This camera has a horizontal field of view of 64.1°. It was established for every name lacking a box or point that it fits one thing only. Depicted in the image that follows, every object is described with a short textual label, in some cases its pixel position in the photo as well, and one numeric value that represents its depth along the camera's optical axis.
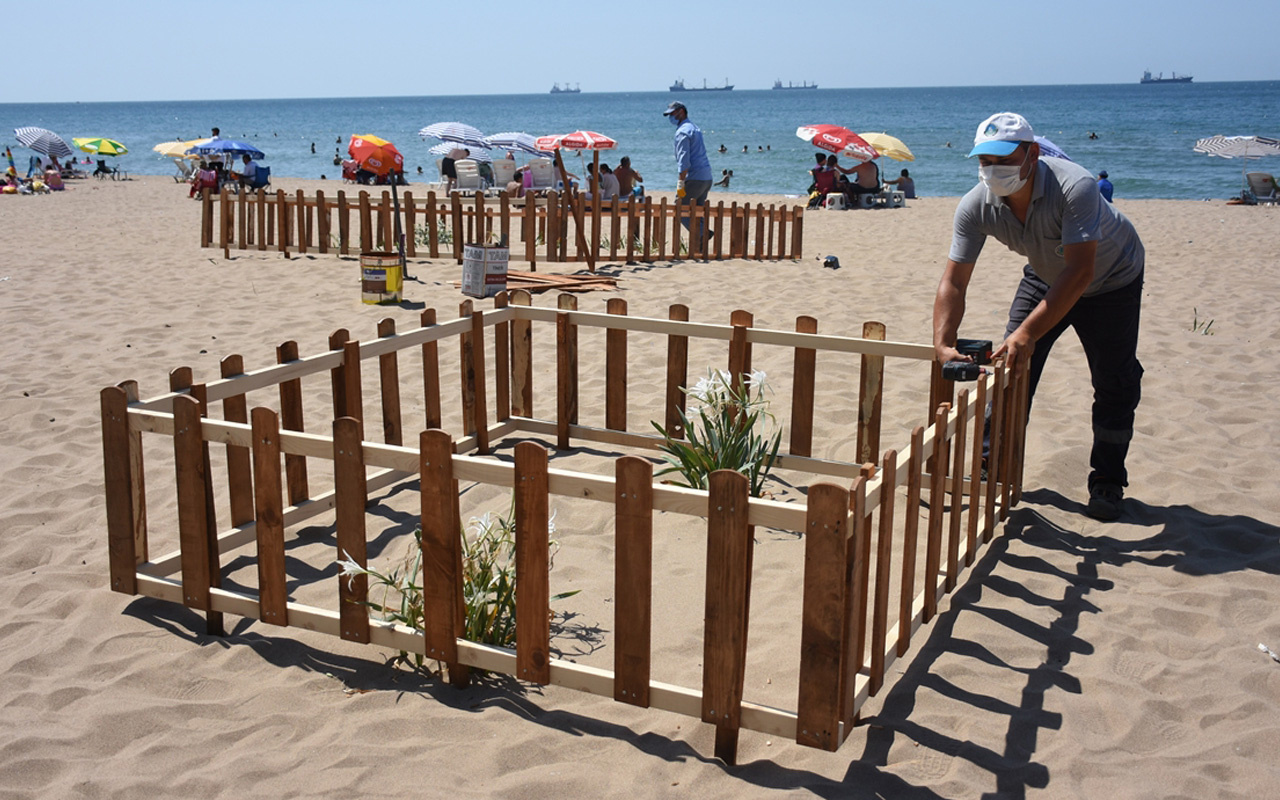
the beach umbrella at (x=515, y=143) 21.66
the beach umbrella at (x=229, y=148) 25.84
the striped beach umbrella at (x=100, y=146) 30.77
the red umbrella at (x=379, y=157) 11.89
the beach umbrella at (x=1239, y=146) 24.20
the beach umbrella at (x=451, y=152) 26.11
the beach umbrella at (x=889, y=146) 23.42
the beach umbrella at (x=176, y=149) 30.25
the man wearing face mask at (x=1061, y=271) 4.34
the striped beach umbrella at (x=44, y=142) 28.55
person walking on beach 13.25
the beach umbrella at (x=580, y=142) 20.34
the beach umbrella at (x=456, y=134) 19.98
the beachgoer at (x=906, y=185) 25.53
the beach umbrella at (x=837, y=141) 20.97
